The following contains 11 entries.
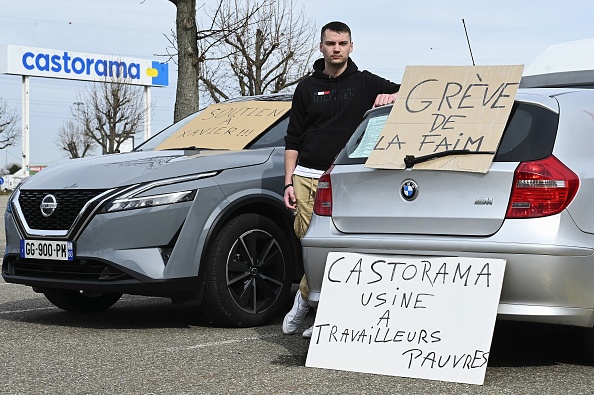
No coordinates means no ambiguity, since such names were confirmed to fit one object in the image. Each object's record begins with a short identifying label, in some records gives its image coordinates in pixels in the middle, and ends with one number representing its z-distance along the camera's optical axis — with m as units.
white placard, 4.82
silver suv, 6.43
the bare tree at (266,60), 34.28
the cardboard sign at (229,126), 7.53
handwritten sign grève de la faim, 5.10
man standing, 6.26
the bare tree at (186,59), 13.94
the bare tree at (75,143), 71.75
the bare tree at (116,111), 62.06
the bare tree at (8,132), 69.06
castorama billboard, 63.00
